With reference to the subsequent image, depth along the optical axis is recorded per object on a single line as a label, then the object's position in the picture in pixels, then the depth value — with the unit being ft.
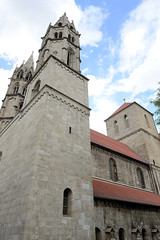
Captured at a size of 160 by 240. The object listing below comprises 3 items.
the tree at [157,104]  41.73
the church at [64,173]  24.53
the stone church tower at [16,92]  68.49
